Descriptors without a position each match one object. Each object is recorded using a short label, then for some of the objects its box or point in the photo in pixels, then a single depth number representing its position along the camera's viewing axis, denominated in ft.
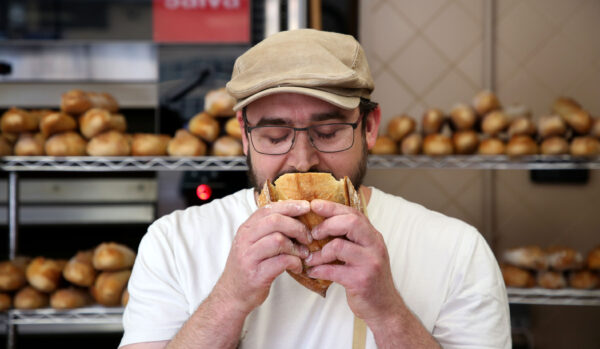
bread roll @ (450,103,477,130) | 7.11
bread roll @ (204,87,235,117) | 6.88
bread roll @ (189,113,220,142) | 6.79
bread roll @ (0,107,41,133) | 6.70
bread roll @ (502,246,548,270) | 7.01
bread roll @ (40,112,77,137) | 6.68
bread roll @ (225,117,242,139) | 6.75
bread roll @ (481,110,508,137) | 6.96
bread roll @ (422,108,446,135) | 7.17
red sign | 7.69
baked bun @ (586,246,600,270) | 6.94
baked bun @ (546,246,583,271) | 6.95
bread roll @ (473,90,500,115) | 7.20
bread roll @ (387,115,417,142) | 7.07
